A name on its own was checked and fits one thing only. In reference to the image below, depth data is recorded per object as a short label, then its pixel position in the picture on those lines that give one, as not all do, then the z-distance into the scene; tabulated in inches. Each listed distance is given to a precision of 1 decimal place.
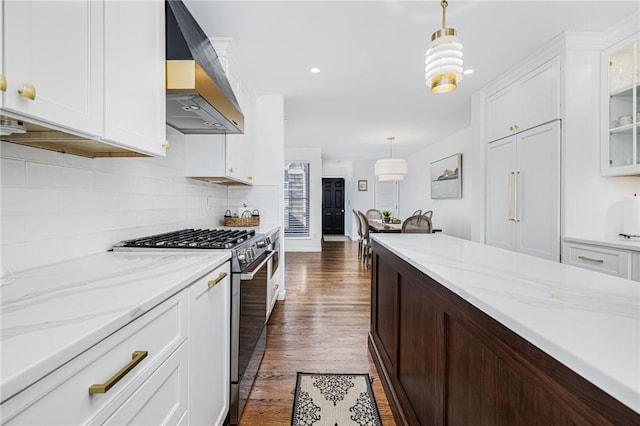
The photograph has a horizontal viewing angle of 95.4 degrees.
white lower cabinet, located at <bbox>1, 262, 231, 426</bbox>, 20.7
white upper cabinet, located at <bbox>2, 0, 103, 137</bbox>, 29.3
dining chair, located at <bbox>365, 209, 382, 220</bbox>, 314.3
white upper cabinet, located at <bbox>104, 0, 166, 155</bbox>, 43.5
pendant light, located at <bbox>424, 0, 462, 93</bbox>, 61.6
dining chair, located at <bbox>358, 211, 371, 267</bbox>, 216.5
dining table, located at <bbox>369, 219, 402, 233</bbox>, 194.2
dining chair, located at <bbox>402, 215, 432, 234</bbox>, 180.4
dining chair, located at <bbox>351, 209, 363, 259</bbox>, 239.8
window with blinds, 287.1
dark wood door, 428.8
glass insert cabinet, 90.9
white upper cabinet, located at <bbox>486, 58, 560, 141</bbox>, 101.6
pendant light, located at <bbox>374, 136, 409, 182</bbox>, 224.2
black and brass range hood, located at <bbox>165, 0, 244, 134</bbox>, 59.9
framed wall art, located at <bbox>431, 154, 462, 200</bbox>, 225.0
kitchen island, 18.4
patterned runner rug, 61.1
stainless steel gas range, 59.2
